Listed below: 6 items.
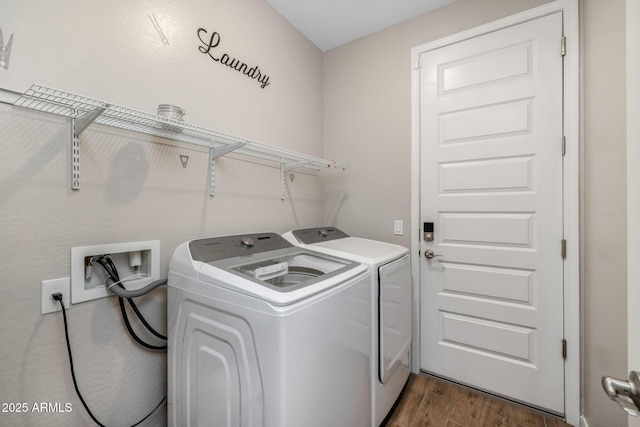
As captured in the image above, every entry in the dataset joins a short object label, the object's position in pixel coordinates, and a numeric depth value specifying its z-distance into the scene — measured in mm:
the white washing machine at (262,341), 832
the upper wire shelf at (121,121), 891
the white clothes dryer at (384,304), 1327
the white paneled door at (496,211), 1579
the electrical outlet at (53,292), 952
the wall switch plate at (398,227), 2068
